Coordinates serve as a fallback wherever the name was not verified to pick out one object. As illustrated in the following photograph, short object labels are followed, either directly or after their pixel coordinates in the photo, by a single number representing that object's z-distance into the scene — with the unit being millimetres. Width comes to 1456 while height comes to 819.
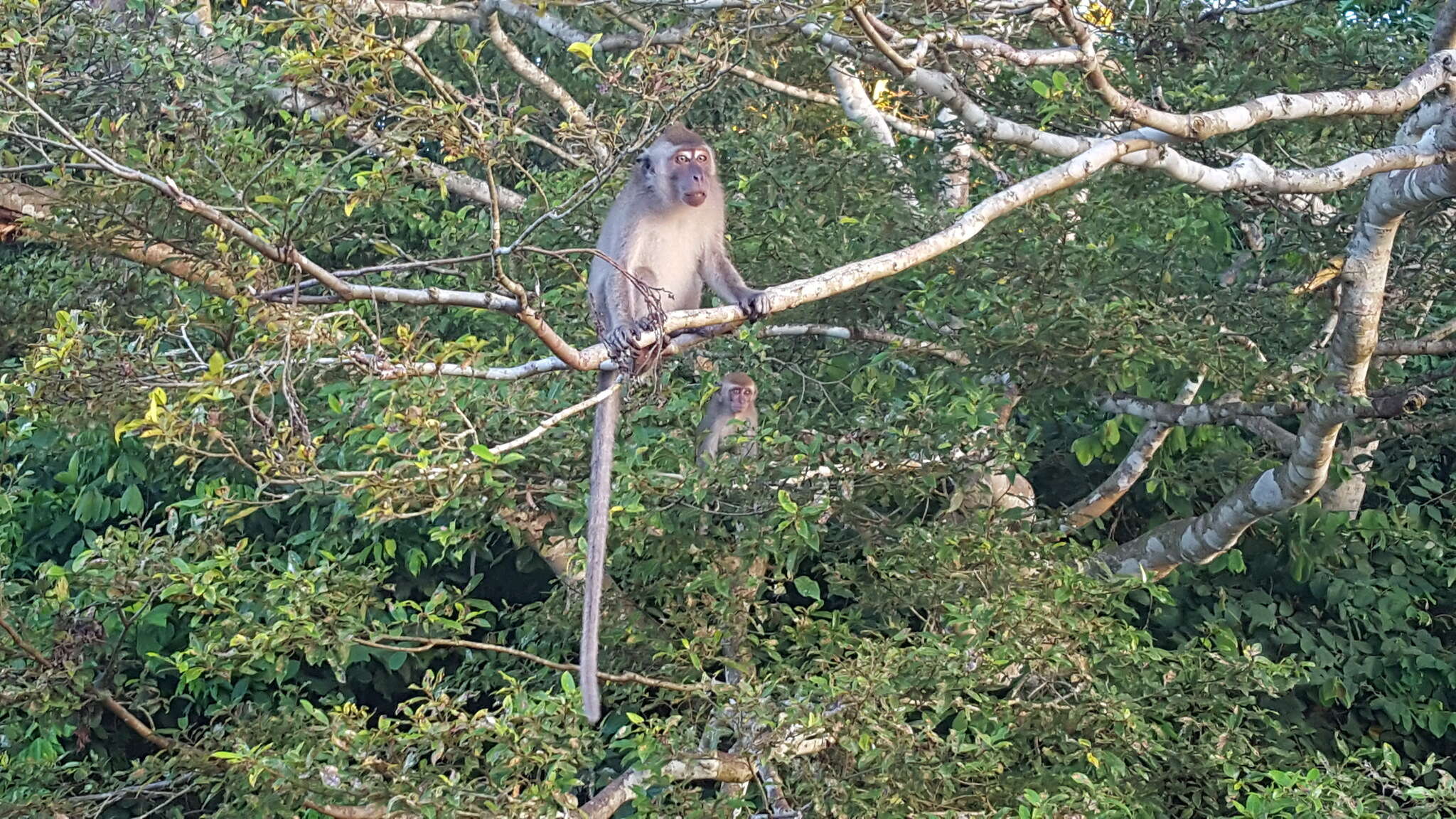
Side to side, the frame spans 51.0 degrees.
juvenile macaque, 7469
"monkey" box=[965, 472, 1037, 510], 5543
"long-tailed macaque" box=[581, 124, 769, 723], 5391
